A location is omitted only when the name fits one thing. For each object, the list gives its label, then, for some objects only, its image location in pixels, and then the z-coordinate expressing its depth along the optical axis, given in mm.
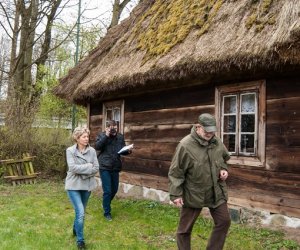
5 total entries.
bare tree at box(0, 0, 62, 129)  14008
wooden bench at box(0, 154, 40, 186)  12268
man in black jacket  7355
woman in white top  5664
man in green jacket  4629
